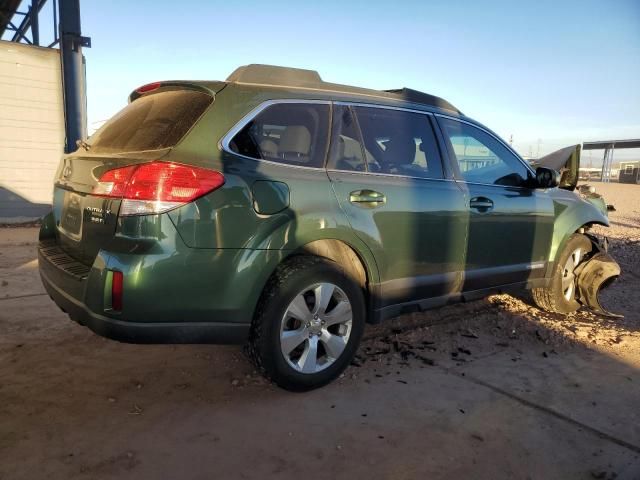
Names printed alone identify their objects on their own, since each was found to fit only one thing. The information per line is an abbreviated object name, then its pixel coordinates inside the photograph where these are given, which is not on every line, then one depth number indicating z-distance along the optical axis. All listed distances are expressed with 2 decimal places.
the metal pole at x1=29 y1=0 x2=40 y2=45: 13.71
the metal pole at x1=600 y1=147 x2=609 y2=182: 55.25
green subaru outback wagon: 2.53
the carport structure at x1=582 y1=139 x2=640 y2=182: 53.44
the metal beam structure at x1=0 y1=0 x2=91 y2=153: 9.84
